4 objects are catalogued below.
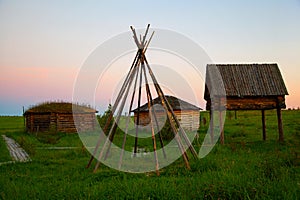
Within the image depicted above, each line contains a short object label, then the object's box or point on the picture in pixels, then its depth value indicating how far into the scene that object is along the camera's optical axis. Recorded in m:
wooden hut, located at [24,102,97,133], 33.01
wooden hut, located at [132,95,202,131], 30.83
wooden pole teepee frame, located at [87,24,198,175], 10.57
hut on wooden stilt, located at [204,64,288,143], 16.80
